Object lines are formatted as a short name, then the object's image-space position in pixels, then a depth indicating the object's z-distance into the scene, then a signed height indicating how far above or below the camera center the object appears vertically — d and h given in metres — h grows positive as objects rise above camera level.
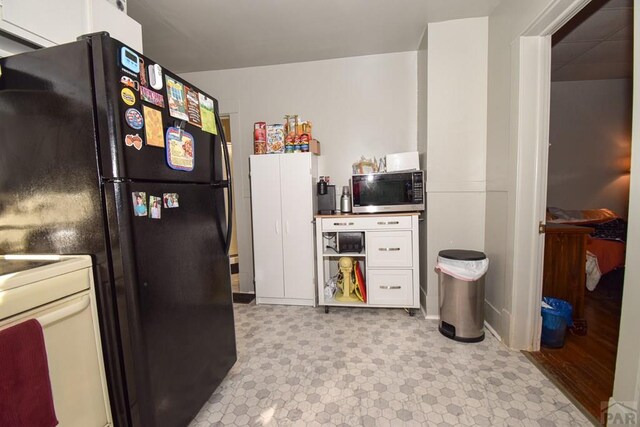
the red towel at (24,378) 0.74 -0.48
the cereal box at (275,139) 2.82 +0.55
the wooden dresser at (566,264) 2.15 -0.61
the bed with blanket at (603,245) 2.80 -0.62
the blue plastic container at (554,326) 1.92 -0.95
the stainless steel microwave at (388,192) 2.46 -0.01
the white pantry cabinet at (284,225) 2.66 -0.30
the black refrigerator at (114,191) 0.99 +0.03
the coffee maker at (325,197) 2.85 -0.05
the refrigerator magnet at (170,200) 1.18 -0.01
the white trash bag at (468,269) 2.04 -0.59
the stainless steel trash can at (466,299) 2.05 -0.82
